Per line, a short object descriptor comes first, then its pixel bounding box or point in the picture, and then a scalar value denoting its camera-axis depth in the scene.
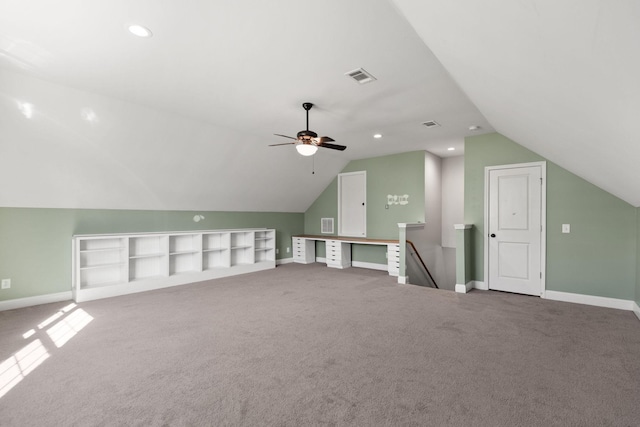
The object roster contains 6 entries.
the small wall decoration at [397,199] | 6.89
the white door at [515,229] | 4.80
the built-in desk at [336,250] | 6.34
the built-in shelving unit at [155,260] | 4.75
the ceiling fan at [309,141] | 3.89
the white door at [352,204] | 7.55
